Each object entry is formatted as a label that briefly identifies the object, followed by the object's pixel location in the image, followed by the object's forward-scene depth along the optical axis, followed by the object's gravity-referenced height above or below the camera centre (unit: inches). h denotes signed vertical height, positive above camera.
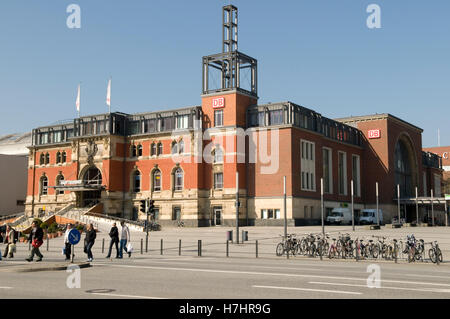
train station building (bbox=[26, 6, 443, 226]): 2465.6 +278.2
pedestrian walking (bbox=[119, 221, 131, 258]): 1109.4 -46.4
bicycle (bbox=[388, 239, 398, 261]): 1047.5 -76.6
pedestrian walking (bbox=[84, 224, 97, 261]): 945.5 -47.9
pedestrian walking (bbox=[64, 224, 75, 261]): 1018.6 -66.7
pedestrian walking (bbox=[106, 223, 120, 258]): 1087.6 -42.7
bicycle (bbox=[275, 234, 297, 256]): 1189.1 -72.4
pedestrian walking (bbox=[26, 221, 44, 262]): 939.3 -42.5
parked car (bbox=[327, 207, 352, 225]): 2509.8 -8.9
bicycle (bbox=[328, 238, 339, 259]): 1119.6 -77.0
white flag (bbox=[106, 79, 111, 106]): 2726.4 +608.3
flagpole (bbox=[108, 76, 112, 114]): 2738.7 +632.7
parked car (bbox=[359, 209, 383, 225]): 2716.5 -14.4
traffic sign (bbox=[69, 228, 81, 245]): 807.1 -34.6
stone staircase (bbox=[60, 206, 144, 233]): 2298.4 -22.6
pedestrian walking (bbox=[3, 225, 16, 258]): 1066.7 -57.1
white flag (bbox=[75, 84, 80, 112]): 2864.2 +595.8
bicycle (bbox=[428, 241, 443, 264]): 973.2 -75.1
